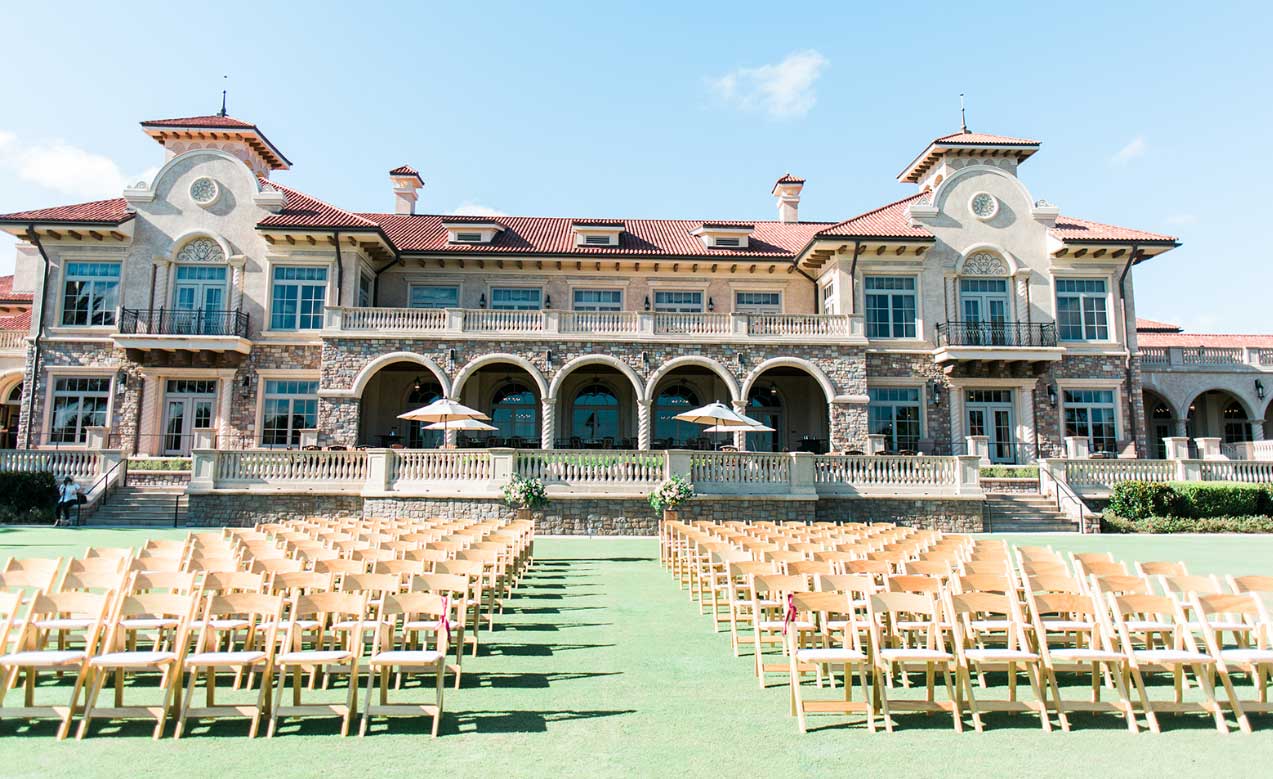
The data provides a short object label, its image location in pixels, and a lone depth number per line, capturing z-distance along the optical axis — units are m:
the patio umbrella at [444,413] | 19.64
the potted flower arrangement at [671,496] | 18.78
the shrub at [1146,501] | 21.38
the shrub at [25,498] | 20.56
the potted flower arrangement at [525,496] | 18.58
